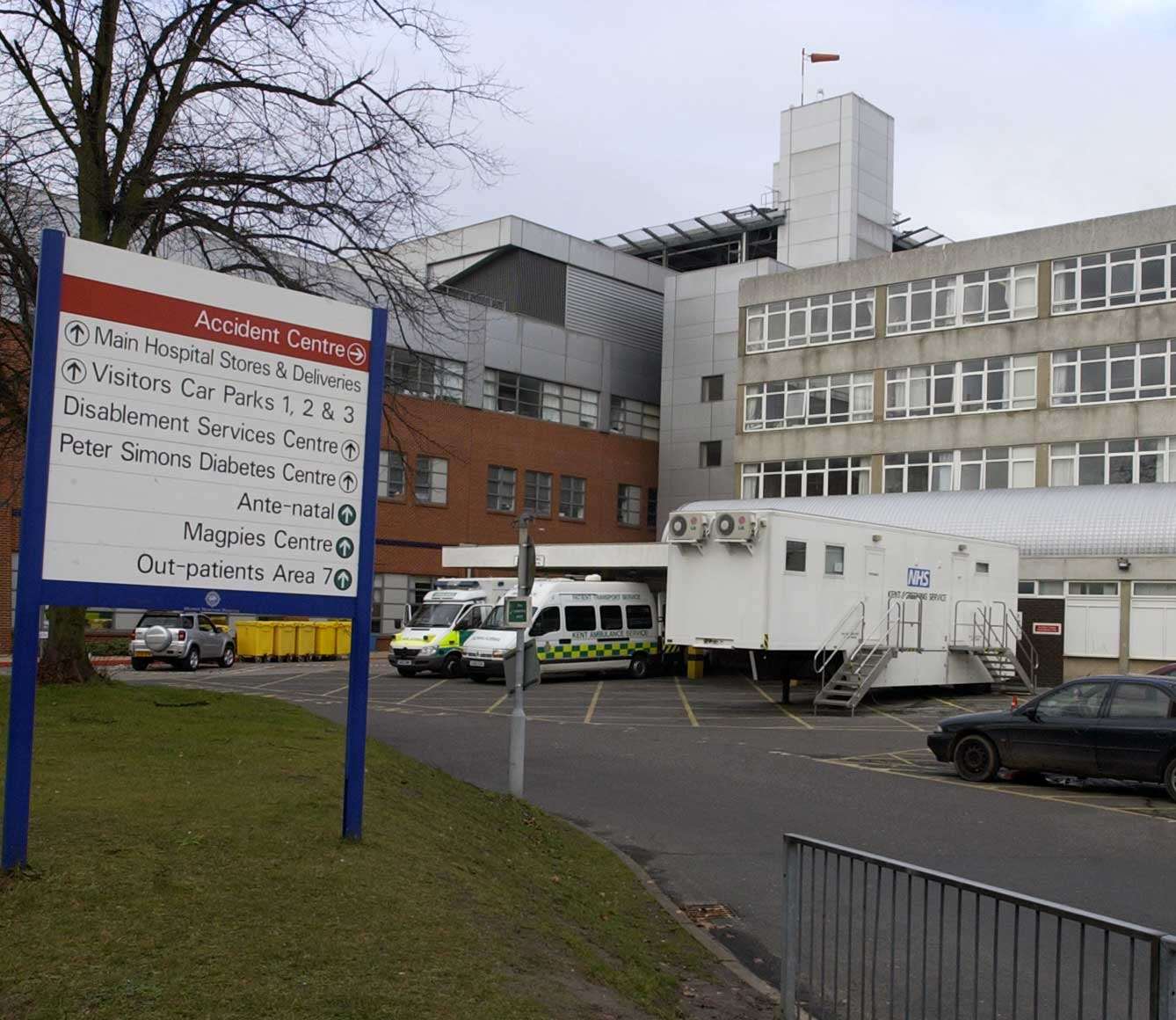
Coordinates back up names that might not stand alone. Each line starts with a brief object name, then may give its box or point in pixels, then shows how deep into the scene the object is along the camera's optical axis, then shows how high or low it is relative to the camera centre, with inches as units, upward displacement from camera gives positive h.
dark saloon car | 583.2 -54.4
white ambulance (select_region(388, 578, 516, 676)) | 1362.0 -37.5
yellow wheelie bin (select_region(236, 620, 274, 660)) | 1632.6 -70.6
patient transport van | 1299.2 -37.3
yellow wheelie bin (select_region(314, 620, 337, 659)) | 1699.1 -70.0
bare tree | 617.9 +196.0
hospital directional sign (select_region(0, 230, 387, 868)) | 281.7 +29.2
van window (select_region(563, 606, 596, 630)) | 1370.6 -22.8
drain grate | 357.4 -85.9
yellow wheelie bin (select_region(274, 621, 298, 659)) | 1646.2 -68.3
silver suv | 1428.4 -67.0
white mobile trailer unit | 1015.6 +11.0
